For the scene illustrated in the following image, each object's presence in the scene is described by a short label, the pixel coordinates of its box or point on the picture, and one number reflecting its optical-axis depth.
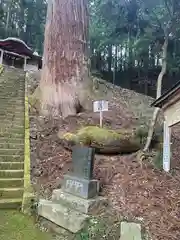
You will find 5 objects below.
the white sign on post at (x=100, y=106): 4.16
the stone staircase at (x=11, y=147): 3.31
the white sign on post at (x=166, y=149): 3.79
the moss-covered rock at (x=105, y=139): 4.00
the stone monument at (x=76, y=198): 2.70
